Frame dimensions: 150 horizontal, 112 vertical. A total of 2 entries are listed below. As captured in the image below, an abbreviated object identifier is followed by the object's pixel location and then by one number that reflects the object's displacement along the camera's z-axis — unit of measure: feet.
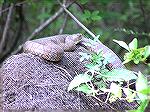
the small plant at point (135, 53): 8.35
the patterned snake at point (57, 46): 11.91
